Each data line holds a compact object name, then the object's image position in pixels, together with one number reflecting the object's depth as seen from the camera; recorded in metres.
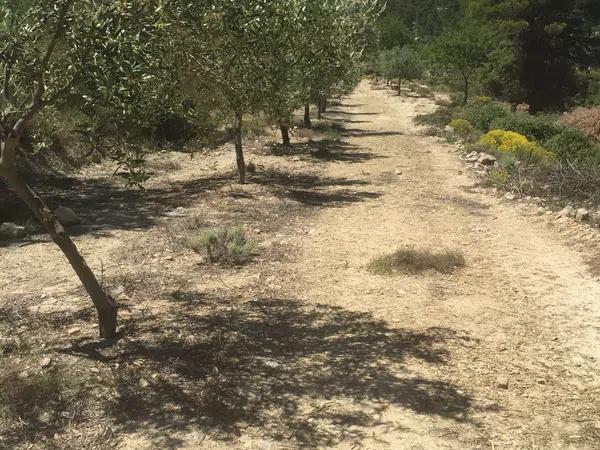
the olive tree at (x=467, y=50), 37.03
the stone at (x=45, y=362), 5.57
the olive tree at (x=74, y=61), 4.82
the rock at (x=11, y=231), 10.07
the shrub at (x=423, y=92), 52.95
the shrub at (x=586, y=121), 26.03
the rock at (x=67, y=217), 11.01
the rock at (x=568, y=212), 11.60
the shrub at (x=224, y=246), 9.17
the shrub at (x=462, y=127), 24.18
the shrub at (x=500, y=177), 14.89
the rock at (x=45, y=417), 4.78
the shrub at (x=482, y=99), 37.40
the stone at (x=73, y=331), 6.39
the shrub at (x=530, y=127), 22.41
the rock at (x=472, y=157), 18.74
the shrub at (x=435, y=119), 28.80
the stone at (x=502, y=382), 5.68
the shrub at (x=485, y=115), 25.29
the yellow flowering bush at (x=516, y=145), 17.20
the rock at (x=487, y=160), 17.91
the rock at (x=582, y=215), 11.20
